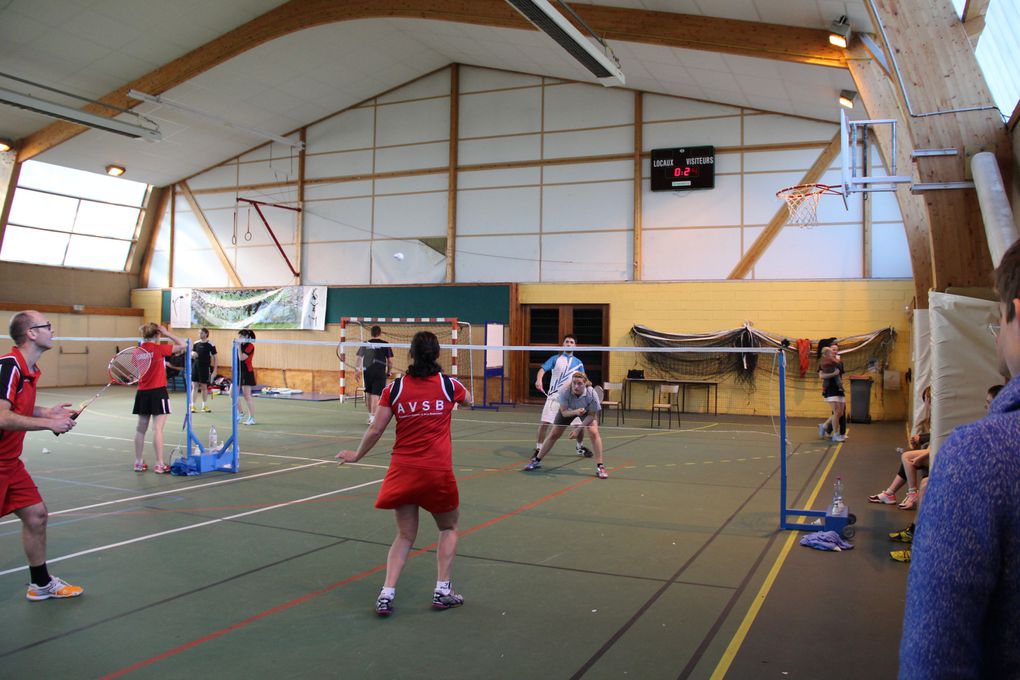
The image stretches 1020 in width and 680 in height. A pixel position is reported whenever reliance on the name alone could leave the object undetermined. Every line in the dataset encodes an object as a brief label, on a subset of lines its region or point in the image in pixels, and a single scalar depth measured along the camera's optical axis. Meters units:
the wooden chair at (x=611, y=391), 17.38
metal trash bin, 16.89
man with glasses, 4.77
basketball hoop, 14.50
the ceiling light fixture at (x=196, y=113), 18.92
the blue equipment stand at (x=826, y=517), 6.84
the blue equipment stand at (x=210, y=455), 9.76
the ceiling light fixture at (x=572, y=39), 11.55
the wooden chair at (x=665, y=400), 16.78
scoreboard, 18.77
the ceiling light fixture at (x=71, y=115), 16.84
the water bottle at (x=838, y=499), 6.95
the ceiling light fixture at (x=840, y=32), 12.13
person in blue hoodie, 1.14
